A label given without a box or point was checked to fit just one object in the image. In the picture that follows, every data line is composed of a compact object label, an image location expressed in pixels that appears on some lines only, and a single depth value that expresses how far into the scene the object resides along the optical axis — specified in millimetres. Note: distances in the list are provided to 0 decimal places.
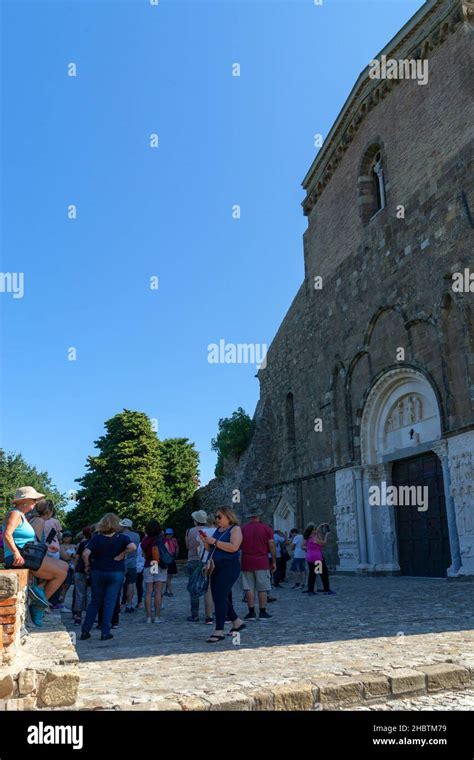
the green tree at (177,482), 31000
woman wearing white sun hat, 5156
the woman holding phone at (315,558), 11922
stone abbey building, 13039
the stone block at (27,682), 3689
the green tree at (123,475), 31969
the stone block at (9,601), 3923
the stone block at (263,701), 3990
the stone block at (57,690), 3738
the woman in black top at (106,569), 7480
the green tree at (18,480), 44906
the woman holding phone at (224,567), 6879
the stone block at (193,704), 3811
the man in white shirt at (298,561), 14492
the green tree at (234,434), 25641
